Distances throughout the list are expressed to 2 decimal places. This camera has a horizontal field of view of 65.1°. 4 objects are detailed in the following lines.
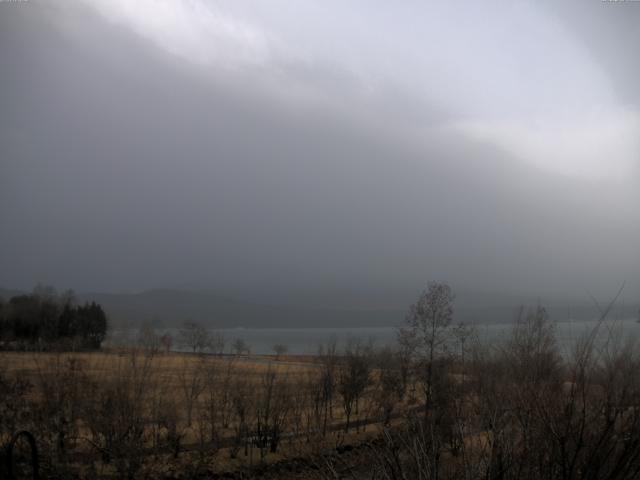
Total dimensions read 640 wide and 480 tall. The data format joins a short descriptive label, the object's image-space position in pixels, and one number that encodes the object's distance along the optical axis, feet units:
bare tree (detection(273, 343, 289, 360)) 401.37
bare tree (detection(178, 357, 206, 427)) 80.05
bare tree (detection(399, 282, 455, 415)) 110.63
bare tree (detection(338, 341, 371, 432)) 107.45
